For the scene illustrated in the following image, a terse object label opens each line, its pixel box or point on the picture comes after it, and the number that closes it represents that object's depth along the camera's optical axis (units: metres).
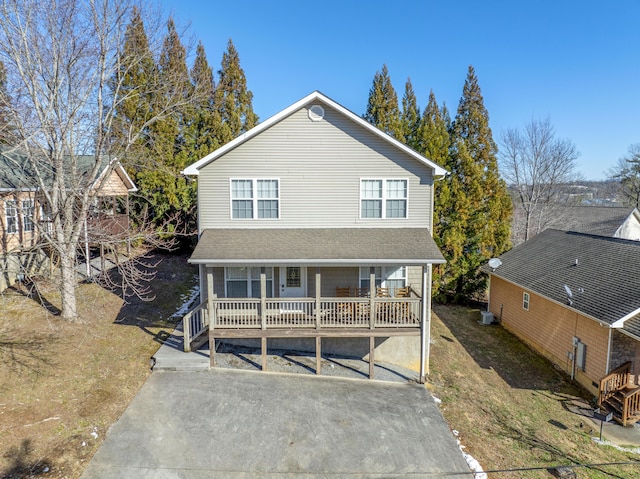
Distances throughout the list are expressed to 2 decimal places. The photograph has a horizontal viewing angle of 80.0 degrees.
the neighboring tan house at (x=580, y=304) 11.60
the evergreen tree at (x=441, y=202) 21.31
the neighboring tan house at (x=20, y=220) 14.86
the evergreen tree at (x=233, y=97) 26.97
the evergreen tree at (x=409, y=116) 30.31
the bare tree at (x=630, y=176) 43.00
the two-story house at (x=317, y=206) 12.79
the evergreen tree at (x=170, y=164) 23.66
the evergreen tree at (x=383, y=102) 29.97
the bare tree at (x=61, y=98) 11.83
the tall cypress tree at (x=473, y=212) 21.42
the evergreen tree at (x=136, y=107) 21.64
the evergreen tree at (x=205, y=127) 25.50
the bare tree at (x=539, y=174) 29.02
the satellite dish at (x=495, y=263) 18.73
